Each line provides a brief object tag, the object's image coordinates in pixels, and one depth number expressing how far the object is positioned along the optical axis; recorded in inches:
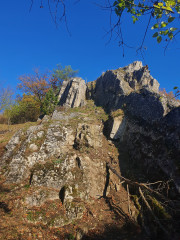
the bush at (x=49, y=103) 947.3
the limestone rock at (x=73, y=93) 1000.9
